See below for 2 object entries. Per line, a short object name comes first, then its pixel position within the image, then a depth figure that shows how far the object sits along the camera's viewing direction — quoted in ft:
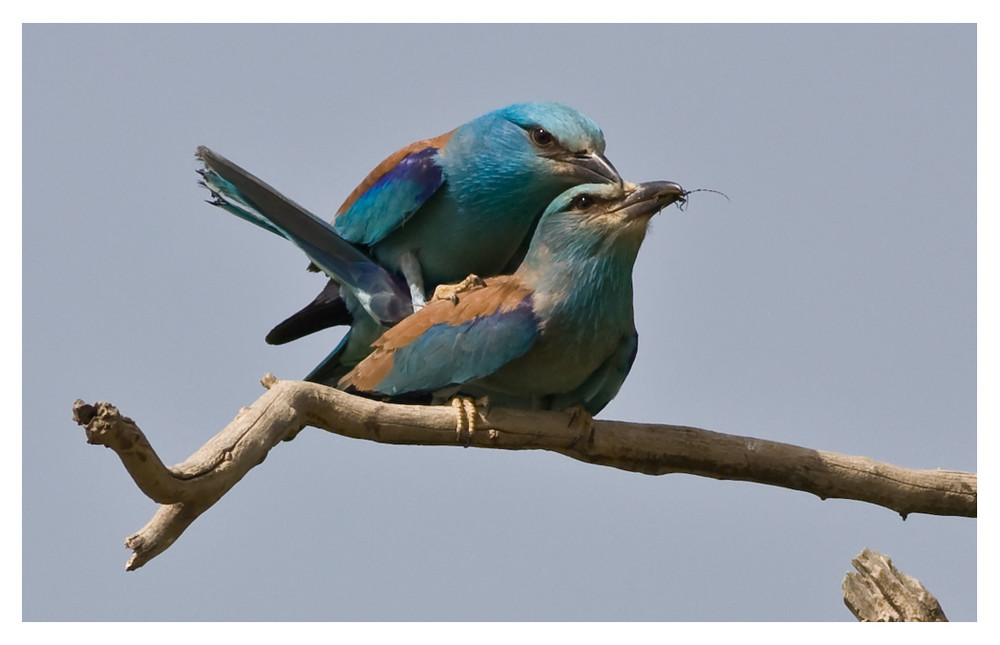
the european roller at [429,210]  41.39
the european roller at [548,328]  36.99
